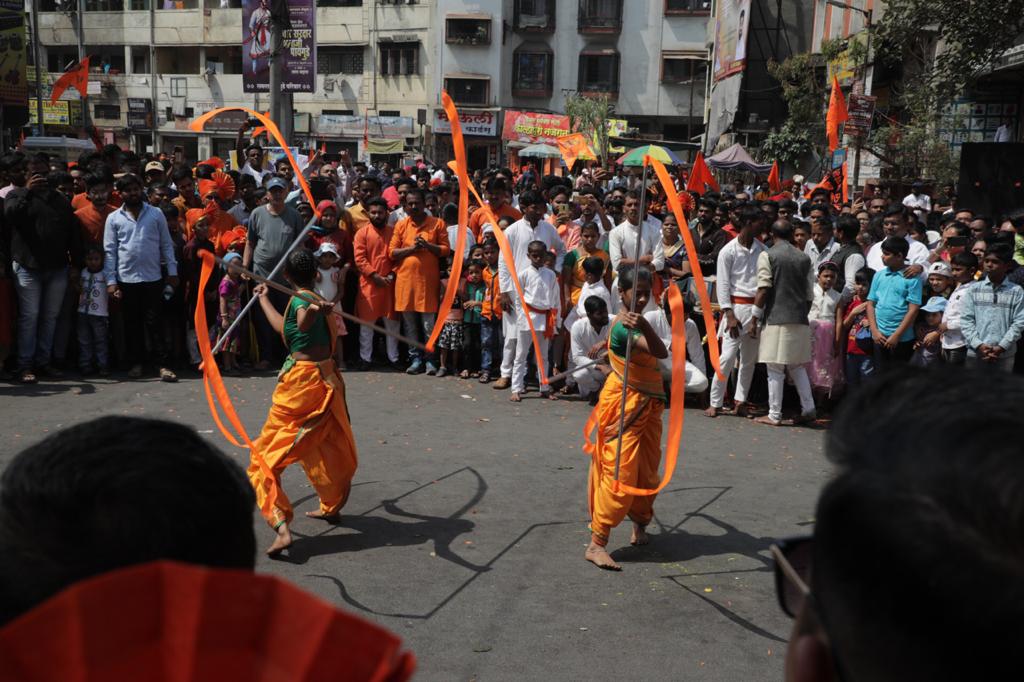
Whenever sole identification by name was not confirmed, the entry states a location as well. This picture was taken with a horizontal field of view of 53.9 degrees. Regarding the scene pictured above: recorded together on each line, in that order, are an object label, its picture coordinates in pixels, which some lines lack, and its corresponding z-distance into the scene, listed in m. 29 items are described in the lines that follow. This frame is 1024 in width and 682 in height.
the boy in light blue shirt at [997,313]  7.81
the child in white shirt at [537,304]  9.77
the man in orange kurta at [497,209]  11.06
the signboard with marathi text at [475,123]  41.59
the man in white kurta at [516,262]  9.97
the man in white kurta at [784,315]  8.74
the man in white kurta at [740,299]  8.98
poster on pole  16.84
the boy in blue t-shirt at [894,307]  8.64
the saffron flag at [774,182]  19.48
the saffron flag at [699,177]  14.21
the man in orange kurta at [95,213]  9.60
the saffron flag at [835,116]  16.53
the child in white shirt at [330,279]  9.47
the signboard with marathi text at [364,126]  41.59
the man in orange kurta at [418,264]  10.73
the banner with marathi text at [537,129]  33.41
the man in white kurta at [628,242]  9.64
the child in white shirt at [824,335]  9.20
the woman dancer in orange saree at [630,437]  5.42
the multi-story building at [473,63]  42.06
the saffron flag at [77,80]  17.75
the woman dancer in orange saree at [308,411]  5.62
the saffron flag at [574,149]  24.19
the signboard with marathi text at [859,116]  15.76
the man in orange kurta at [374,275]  10.80
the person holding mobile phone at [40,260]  9.08
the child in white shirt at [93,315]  9.54
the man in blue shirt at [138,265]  9.47
